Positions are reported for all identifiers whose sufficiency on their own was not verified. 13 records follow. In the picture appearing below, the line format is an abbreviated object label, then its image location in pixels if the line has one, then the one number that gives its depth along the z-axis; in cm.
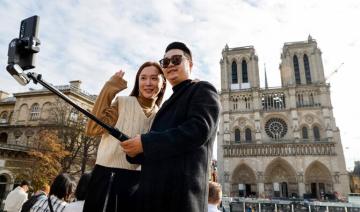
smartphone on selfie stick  165
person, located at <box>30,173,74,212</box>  304
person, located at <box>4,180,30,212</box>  571
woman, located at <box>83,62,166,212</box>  199
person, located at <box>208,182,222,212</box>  366
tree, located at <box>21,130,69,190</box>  1642
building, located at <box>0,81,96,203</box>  2808
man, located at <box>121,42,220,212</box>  156
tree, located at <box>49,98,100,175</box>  1827
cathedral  3641
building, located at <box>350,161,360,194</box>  6059
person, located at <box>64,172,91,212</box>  285
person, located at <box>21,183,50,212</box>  322
